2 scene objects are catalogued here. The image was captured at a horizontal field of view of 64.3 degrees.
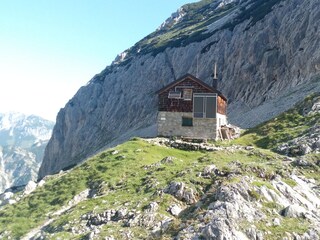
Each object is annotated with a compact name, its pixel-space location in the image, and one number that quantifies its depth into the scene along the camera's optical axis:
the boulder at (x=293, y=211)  14.27
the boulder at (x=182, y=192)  17.30
